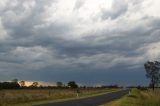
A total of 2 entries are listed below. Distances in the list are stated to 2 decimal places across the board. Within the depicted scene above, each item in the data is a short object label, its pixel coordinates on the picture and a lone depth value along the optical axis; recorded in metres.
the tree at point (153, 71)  41.13
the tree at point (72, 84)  61.51
